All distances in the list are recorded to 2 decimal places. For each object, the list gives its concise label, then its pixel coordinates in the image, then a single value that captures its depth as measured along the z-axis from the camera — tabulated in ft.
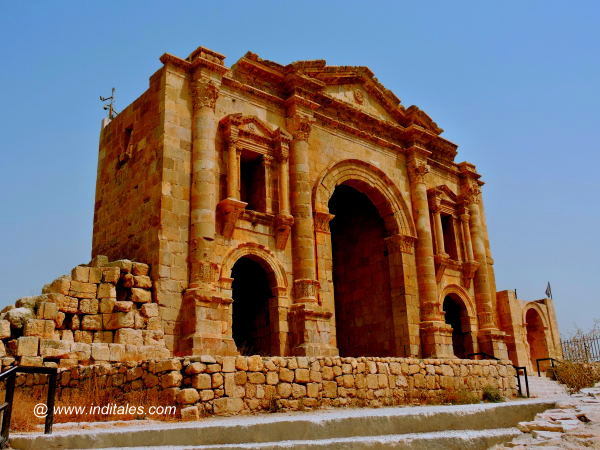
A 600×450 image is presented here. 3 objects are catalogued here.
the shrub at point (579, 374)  34.60
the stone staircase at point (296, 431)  16.46
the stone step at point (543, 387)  51.08
